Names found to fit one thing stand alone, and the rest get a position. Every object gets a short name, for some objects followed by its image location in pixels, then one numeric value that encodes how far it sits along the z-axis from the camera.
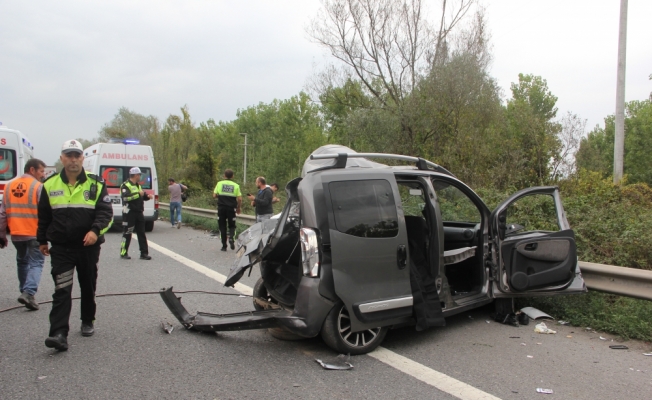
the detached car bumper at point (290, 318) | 4.08
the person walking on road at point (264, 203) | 10.88
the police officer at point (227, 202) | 10.88
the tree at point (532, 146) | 13.23
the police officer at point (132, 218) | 9.74
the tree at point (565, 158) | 13.62
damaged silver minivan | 4.13
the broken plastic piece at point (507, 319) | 5.24
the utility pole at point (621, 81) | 12.75
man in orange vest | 5.84
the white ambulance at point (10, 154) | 13.13
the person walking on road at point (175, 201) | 16.45
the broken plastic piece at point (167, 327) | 4.88
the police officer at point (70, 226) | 4.41
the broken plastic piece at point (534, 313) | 5.41
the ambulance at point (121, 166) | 14.87
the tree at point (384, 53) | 19.62
